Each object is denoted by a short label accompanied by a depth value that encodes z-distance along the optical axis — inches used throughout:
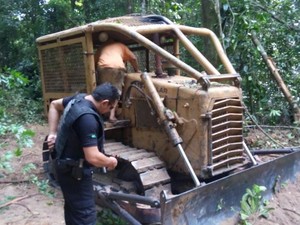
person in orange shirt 161.6
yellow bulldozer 127.3
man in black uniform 102.1
